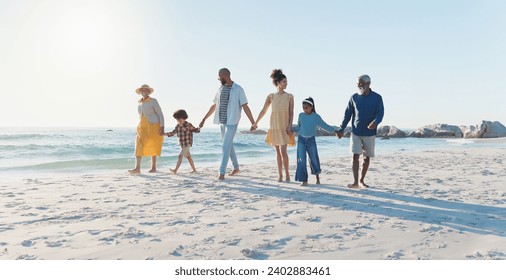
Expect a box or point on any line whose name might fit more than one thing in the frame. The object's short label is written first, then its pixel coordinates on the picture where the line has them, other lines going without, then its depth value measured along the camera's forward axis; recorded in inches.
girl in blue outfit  257.6
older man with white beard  237.6
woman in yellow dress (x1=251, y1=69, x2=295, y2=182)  266.7
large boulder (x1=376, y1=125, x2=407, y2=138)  2214.1
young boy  337.4
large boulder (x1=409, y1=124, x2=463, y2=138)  2157.1
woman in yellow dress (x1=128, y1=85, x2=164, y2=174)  331.6
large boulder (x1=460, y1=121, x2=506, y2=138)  1847.9
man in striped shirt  281.4
